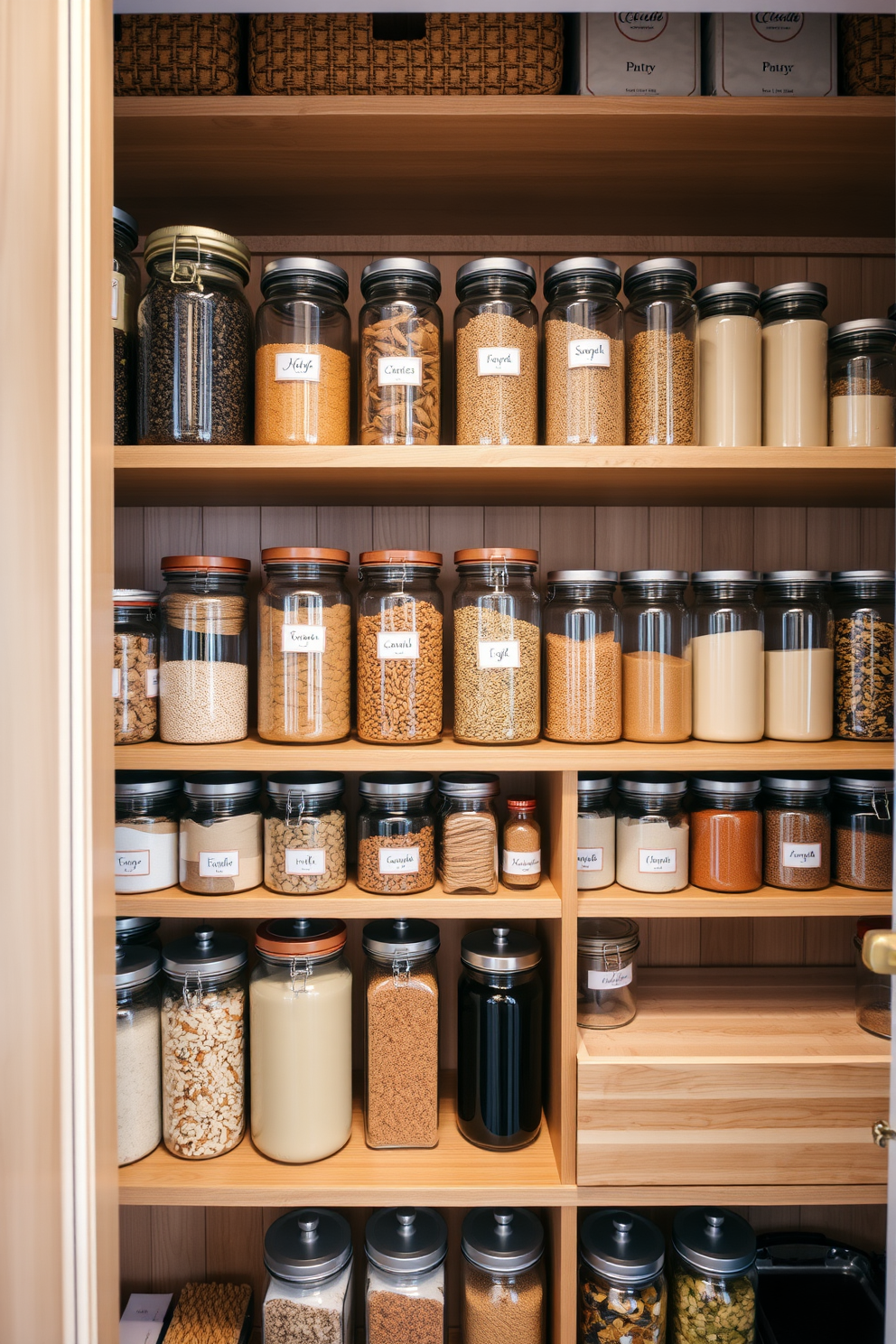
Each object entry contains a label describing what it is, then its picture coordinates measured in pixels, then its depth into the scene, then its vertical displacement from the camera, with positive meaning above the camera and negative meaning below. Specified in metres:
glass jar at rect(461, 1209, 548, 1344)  1.07 -0.85
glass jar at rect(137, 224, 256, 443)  1.00 +0.41
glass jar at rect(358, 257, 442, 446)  1.02 +0.40
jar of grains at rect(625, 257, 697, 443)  1.03 +0.40
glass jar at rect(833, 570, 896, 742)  1.08 +0.00
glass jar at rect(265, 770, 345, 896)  1.06 -0.23
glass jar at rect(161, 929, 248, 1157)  1.07 -0.53
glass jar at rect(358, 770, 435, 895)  1.06 -0.23
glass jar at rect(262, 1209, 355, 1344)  1.07 -0.86
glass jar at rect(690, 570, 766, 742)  1.07 +0.00
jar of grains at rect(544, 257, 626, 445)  1.01 +0.40
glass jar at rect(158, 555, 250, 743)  1.06 +0.01
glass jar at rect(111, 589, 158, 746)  1.05 +0.00
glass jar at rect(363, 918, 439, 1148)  1.08 -0.52
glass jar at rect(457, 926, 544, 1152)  1.10 -0.54
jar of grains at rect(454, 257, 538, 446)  1.01 +0.40
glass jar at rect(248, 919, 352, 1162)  1.06 -0.52
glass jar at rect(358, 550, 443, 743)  1.05 +0.01
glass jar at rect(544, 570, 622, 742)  1.07 +0.00
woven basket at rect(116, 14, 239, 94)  1.03 +0.79
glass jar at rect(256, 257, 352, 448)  1.01 +0.40
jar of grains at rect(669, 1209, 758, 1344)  1.08 -0.86
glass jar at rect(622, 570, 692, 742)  1.07 +0.01
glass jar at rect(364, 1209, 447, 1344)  1.07 -0.85
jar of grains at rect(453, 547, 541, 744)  1.04 +0.02
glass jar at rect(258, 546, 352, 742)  1.04 +0.02
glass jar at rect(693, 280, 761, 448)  1.04 +0.39
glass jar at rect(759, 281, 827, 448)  1.04 +0.39
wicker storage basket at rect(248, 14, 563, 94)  1.02 +0.78
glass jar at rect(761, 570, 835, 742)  1.08 +0.01
